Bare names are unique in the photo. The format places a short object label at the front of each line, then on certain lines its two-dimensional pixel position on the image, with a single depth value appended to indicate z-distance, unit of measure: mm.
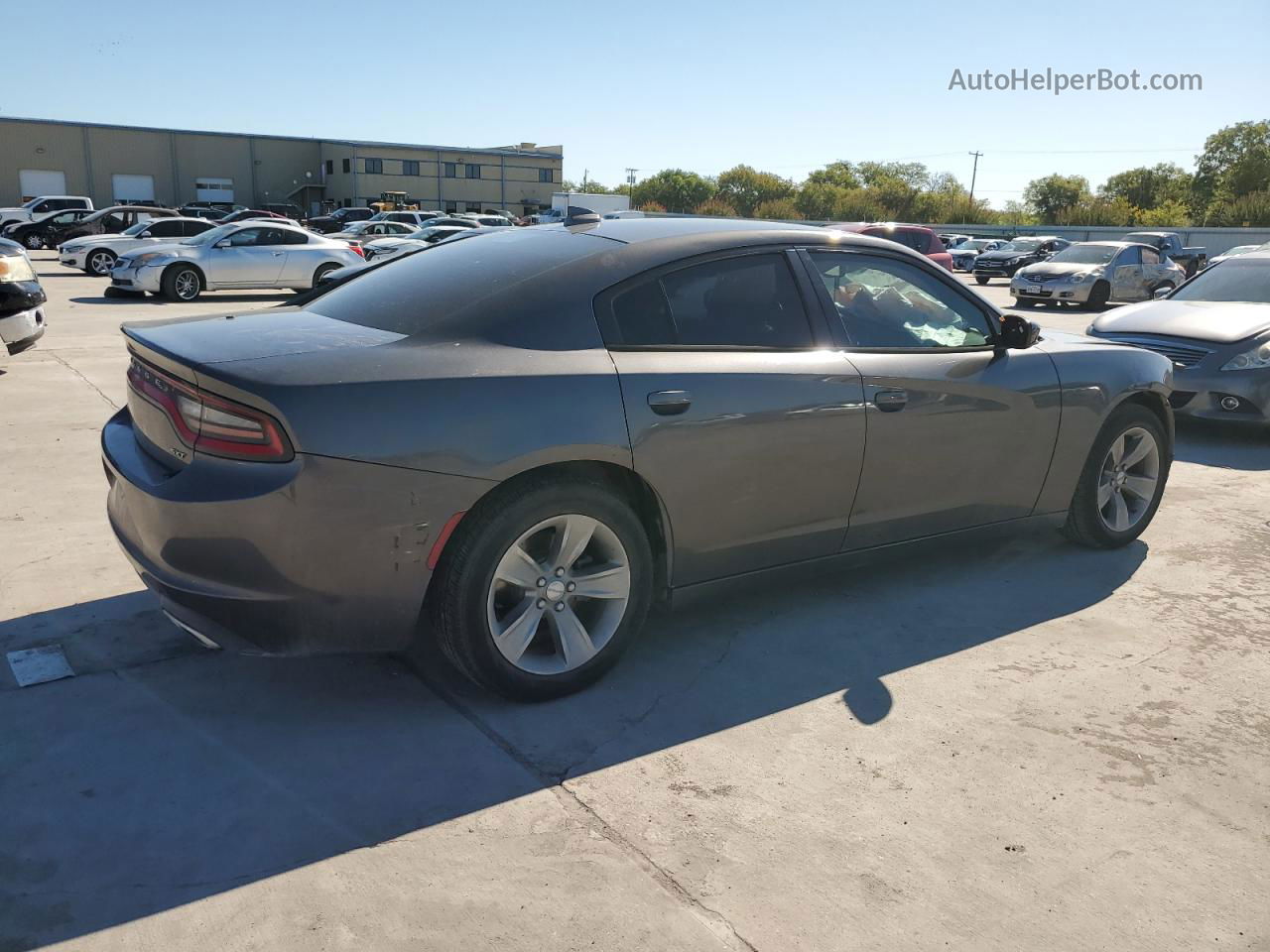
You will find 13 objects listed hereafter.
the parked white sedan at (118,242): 21406
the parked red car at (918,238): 18828
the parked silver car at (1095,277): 19891
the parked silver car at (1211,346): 8023
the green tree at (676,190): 91000
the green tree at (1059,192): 96188
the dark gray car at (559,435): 2973
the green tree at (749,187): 90250
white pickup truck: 36594
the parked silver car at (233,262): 16734
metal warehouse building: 62031
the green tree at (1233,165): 67312
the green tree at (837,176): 118344
